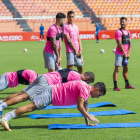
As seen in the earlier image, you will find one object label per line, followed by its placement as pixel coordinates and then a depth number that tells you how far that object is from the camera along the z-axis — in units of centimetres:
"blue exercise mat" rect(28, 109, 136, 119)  1207
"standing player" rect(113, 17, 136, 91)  1716
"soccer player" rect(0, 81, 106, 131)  996
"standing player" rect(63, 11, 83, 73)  1676
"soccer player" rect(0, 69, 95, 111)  1117
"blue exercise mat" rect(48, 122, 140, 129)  1042
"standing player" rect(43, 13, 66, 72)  1562
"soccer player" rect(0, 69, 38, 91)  1282
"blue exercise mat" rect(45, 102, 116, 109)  1382
